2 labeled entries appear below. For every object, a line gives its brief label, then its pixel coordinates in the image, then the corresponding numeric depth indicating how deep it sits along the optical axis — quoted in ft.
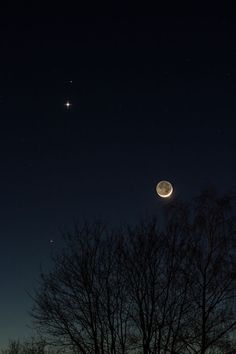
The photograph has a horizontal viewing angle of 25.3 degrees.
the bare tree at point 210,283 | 75.15
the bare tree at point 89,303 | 71.97
